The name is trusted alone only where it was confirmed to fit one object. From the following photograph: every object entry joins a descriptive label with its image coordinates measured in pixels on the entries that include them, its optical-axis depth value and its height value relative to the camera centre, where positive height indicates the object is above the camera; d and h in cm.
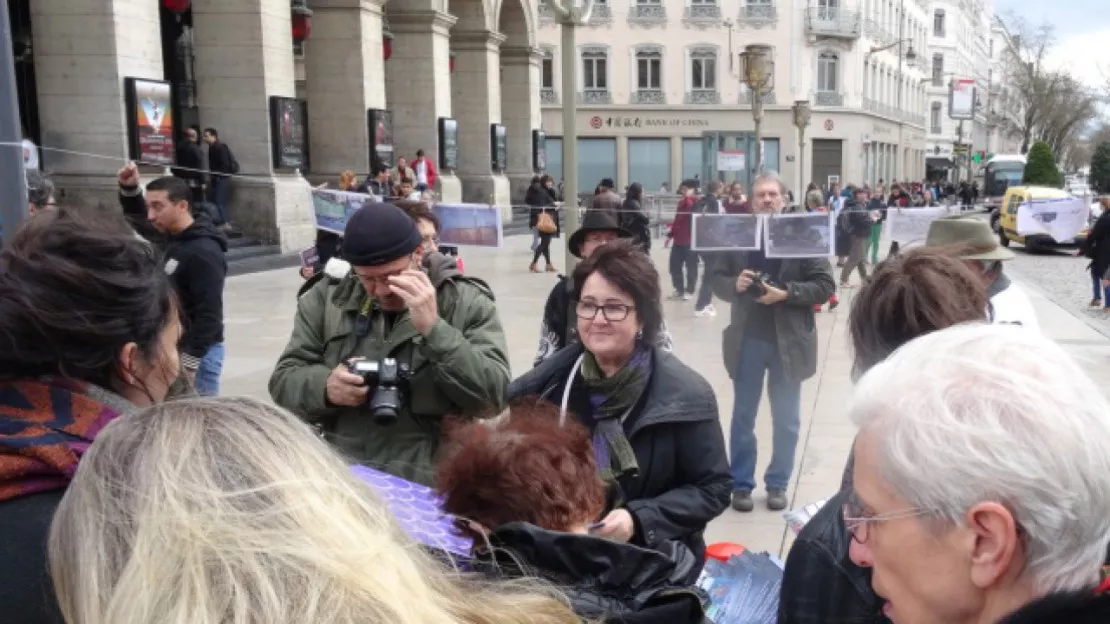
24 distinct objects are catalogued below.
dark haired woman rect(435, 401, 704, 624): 169 -63
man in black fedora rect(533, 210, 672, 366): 465 -61
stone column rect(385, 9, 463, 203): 2264 +253
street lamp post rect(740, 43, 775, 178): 1332 +159
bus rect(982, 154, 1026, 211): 5009 +3
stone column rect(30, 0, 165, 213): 1324 +158
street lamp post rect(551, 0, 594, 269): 757 +61
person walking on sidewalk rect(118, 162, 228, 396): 516 -39
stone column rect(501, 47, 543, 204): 2970 +241
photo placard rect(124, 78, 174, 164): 1346 +99
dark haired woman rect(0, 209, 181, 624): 141 -30
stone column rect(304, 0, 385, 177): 1925 +217
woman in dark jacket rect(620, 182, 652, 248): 893 -42
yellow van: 2385 -111
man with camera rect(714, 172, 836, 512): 551 -101
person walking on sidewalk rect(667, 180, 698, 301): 1370 -105
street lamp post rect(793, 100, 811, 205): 2356 +162
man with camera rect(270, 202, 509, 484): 302 -56
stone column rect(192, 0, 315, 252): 1602 +168
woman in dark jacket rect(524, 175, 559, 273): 1686 -42
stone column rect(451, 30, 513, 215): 2627 +218
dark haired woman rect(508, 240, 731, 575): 277 -68
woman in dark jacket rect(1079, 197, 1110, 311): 1386 -114
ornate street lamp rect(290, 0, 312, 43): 1731 +305
